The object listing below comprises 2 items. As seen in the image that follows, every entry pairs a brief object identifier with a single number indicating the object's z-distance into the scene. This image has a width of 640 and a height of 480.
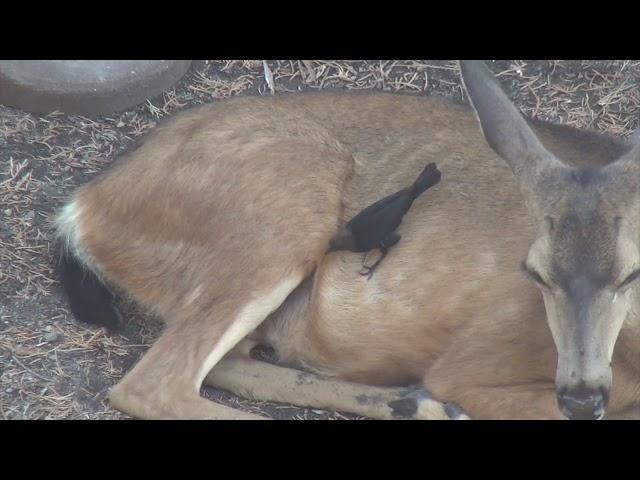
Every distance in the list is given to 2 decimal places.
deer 11.95
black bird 12.57
